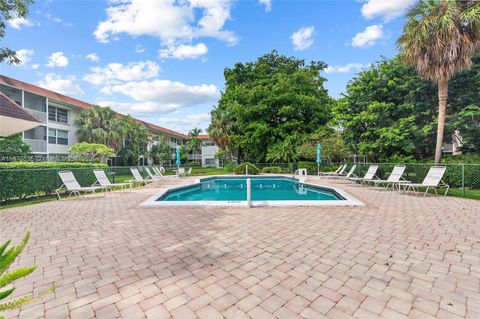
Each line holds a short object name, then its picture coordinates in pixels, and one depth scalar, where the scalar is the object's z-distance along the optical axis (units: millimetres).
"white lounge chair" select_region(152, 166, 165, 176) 18070
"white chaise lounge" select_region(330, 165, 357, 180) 15577
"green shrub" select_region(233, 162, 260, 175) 22344
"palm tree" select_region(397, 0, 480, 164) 10250
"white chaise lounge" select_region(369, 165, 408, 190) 10875
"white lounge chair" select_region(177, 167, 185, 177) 20950
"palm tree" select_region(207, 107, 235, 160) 28578
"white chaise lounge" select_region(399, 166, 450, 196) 9391
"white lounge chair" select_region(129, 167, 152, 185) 14089
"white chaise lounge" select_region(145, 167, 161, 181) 16116
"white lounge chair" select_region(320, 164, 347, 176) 18114
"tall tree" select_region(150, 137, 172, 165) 35531
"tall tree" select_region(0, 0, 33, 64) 6934
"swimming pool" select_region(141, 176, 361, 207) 7633
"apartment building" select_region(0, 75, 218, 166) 19609
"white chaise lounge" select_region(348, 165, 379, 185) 12853
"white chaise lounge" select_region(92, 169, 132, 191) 11265
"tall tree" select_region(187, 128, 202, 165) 47125
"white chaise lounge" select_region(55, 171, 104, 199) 9608
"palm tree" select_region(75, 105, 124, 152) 24616
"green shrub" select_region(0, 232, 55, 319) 1205
